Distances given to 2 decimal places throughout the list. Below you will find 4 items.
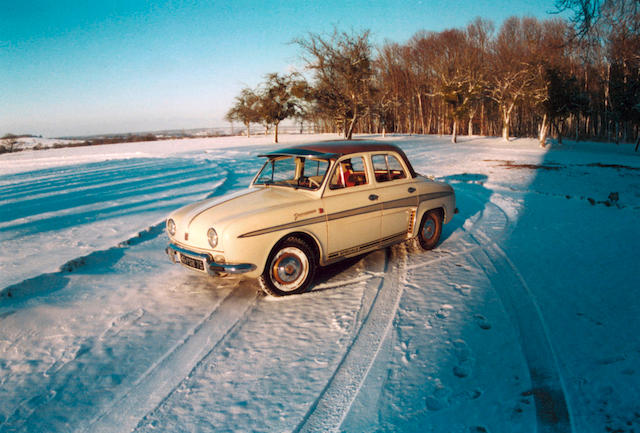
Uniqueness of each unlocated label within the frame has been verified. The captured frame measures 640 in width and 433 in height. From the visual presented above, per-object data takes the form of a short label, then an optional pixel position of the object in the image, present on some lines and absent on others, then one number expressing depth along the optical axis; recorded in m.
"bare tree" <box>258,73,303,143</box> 42.12
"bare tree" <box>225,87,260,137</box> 51.00
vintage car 4.30
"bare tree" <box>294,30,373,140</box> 28.55
